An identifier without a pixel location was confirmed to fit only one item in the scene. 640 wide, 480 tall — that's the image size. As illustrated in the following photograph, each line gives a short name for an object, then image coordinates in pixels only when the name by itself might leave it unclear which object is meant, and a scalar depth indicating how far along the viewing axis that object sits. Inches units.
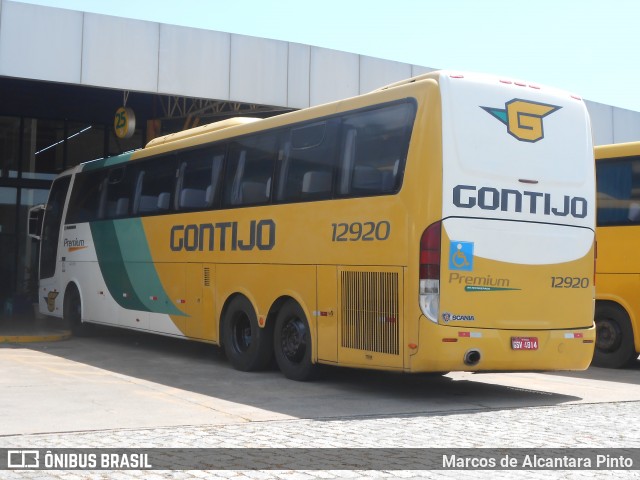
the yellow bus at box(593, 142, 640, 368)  577.9
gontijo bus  405.4
